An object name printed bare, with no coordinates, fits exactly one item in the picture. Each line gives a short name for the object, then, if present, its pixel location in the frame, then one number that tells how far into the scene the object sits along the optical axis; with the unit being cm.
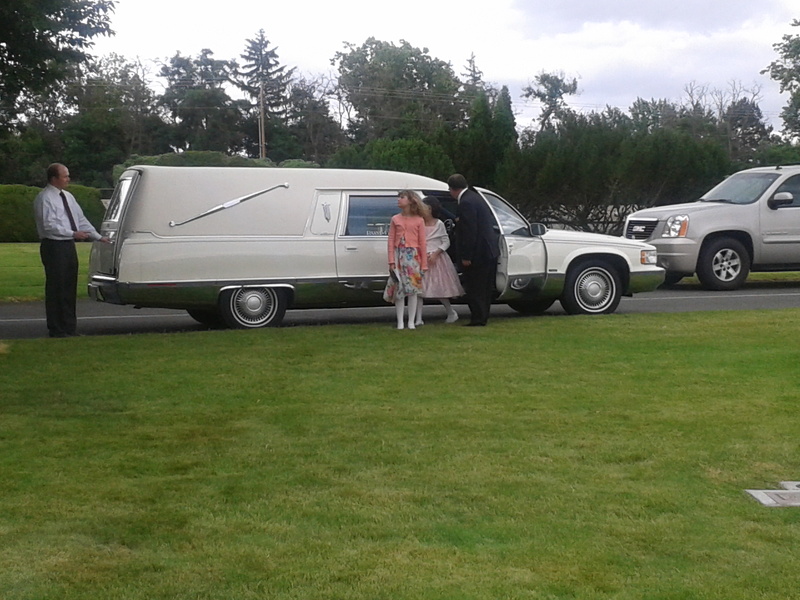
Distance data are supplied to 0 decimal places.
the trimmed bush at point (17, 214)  4291
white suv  1967
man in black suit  1348
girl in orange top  1323
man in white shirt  1273
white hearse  1313
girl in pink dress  1374
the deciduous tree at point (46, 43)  1579
